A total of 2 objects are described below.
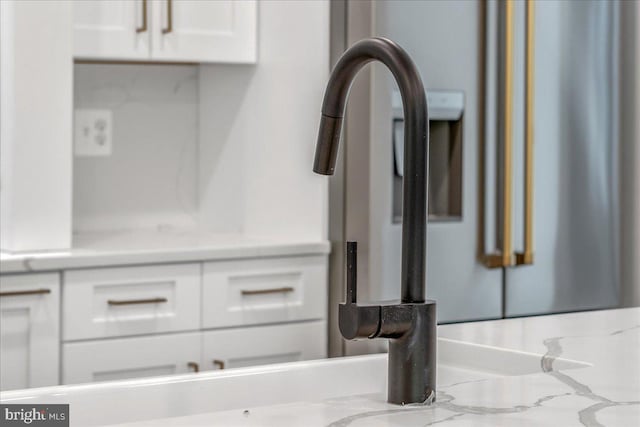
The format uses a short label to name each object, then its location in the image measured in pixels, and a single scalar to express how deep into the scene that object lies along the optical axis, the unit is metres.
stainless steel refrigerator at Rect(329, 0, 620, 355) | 2.65
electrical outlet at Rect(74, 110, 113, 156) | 3.04
